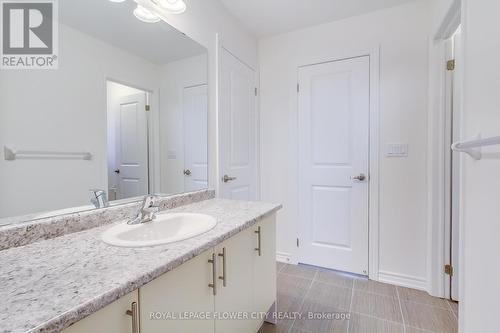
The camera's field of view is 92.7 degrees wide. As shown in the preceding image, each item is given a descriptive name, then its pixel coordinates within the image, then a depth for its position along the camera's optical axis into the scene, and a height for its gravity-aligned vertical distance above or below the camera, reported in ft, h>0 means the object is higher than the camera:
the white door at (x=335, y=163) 7.08 -0.05
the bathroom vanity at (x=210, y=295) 2.02 -1.53
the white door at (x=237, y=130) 6.70 +0.97
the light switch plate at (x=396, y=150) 6.57 +0.32
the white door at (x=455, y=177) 5.74 -0.39
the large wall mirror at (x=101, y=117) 2.81 +0.70
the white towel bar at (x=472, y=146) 2.58 +0.18
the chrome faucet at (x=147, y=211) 3.63 -0.76
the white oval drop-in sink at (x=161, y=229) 2.76 -0.96
